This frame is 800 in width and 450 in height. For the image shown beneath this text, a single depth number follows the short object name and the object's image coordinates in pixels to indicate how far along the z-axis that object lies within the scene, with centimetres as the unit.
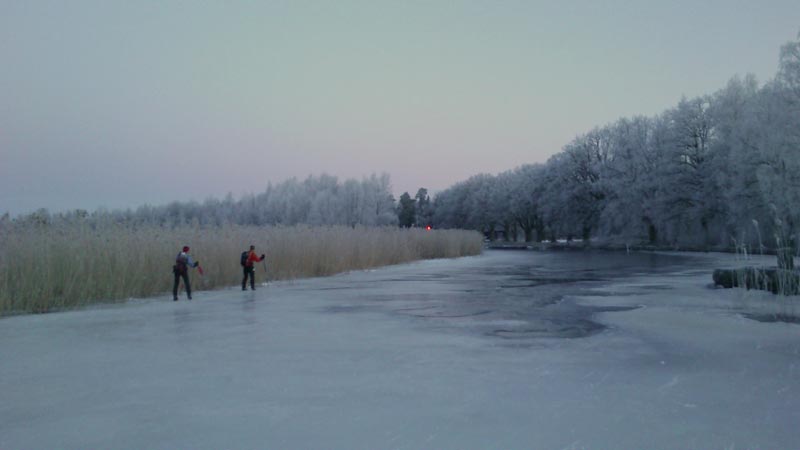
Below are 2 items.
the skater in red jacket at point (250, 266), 1811
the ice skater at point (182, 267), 1543
